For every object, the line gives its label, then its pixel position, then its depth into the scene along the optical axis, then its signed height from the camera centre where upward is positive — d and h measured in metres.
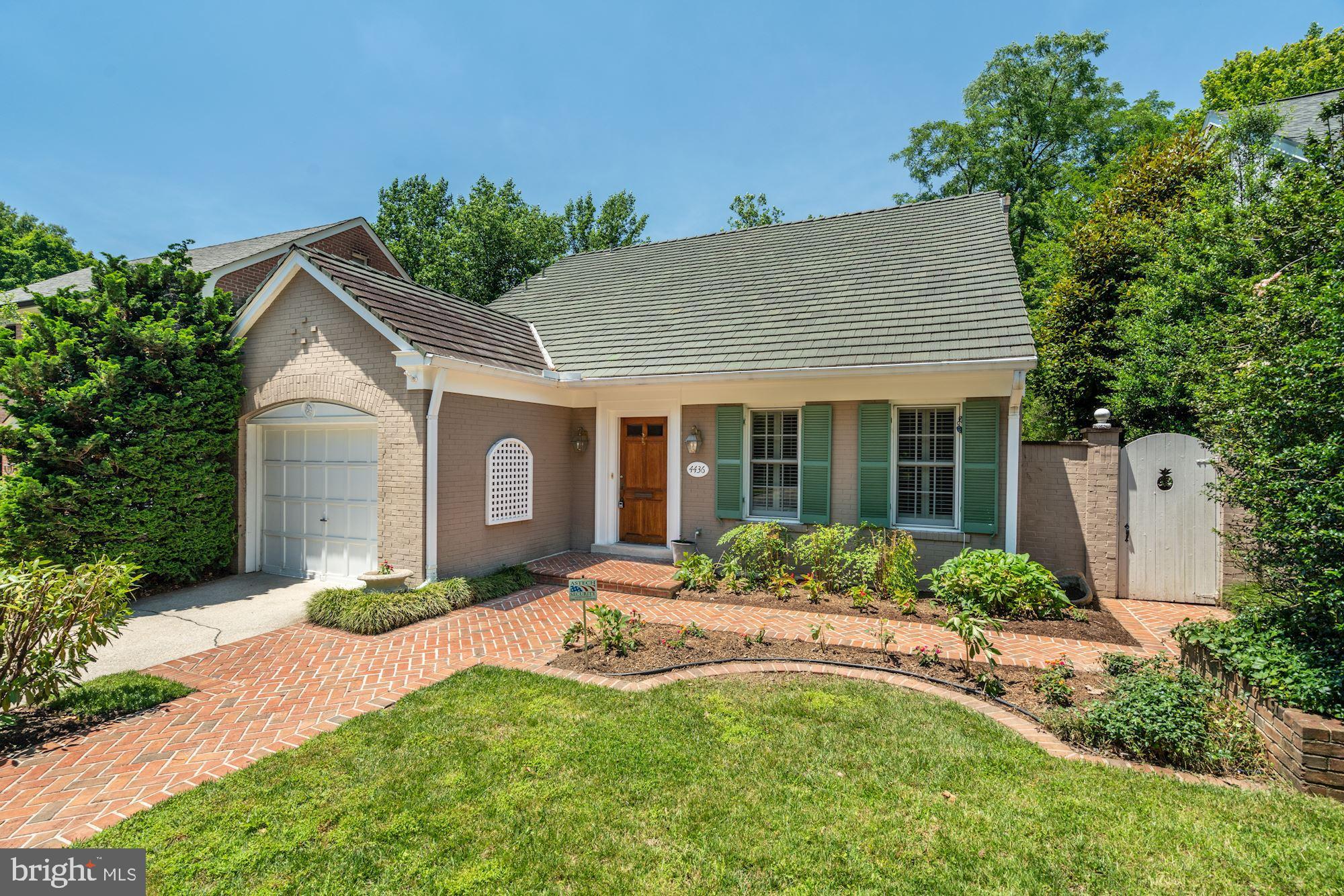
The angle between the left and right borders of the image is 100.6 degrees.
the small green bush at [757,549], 8.76 -1.66
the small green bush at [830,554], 8.30 -1.62
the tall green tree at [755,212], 30.09 +12.66
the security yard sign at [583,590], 5.66 -1.49
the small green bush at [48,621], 4.18 -1.42
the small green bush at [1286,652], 3.53 -1.43
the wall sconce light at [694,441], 9.77 +0.08
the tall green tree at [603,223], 29.84 +11.93
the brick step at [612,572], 8.45 -2.11
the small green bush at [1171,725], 3.76 -1.95
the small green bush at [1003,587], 6.96 -1.75
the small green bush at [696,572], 8.55 -1.98
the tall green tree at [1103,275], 12.74 +4.23
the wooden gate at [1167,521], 7.90 -1.02
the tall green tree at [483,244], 25.81 +9.54
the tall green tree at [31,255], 32.03 +11.36
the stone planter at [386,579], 7.50 -1.85
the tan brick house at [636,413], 8.09 +0.51
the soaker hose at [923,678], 4.59 -2.17
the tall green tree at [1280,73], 20.97 +16.02
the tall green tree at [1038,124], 23.03 +13.84
